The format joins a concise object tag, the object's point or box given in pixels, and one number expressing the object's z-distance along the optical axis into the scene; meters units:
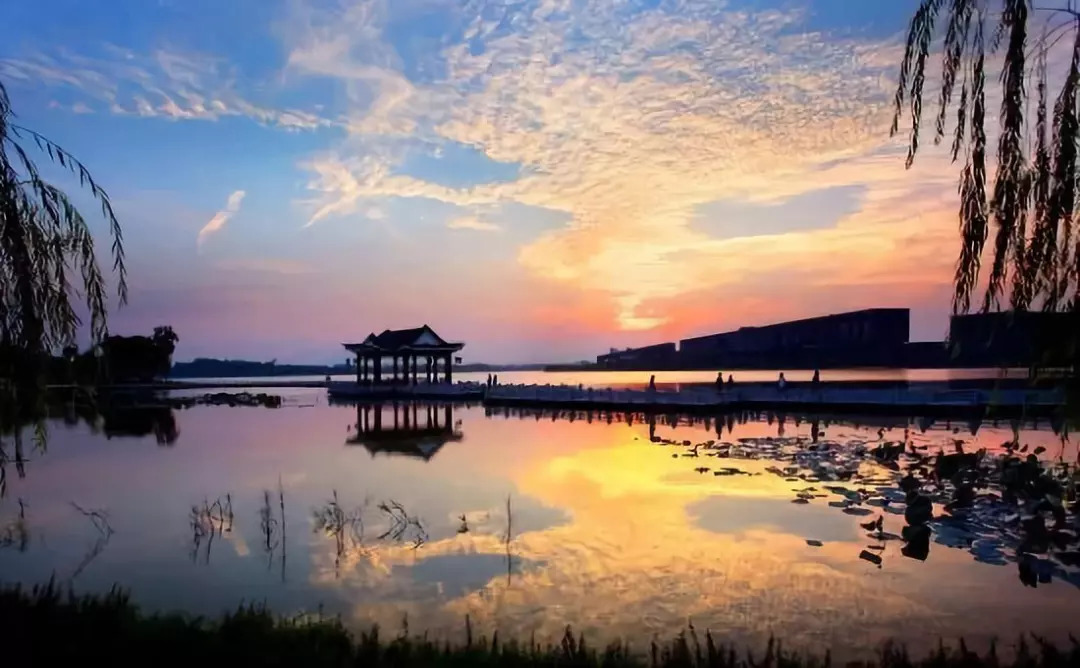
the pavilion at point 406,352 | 54.41
